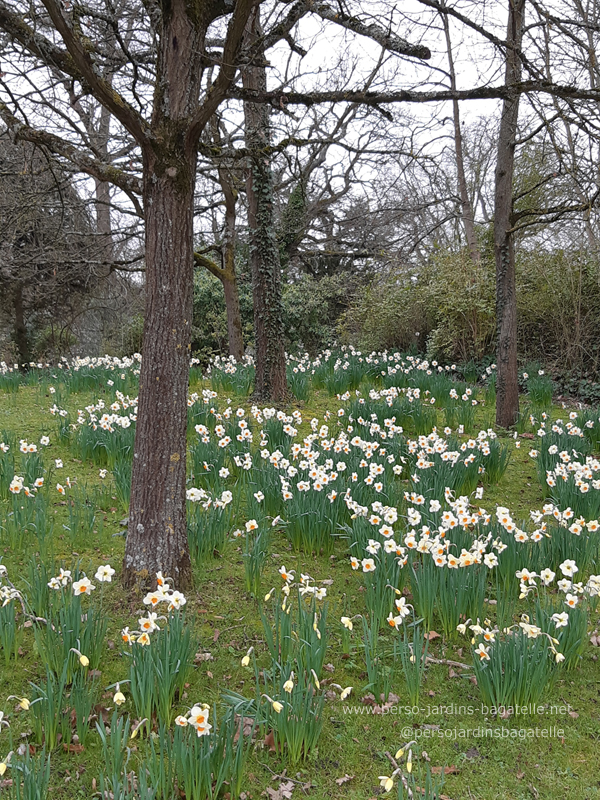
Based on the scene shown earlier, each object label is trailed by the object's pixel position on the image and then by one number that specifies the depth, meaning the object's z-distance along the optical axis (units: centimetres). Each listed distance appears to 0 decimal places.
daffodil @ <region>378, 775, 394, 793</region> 160
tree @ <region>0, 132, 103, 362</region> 776
